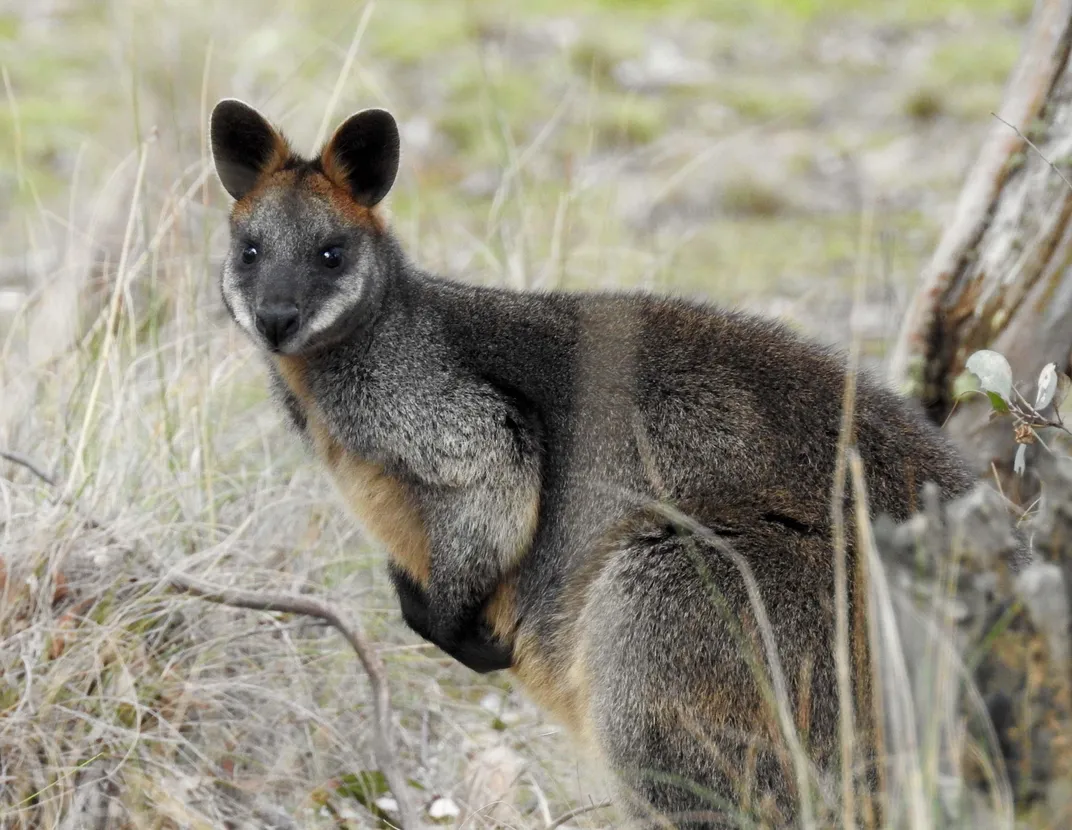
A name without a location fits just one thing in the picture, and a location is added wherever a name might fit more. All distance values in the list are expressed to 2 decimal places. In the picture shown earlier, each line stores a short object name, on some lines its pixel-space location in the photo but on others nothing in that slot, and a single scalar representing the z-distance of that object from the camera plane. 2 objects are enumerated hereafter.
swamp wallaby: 6.46
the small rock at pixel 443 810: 8.10
